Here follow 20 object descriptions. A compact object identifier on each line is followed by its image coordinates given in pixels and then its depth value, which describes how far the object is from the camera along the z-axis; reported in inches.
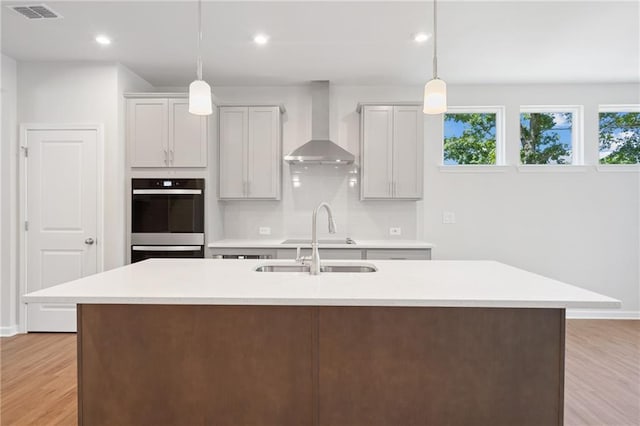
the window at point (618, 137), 179.0
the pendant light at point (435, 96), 80.8
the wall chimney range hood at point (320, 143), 156.8
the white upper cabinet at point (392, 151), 161.3
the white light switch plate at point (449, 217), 176.6
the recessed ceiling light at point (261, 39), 125.9
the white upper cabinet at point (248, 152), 163.2
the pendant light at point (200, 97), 81.4
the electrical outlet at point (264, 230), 176.9
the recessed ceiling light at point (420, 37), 124.2
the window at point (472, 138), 179.6
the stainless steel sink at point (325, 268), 89.7
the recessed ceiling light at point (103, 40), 127.3
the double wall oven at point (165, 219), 148.5
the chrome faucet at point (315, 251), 80.4
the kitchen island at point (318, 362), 64.0
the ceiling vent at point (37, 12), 108.3
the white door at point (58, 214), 148.6
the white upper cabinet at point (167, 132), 151.3
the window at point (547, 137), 179.2
